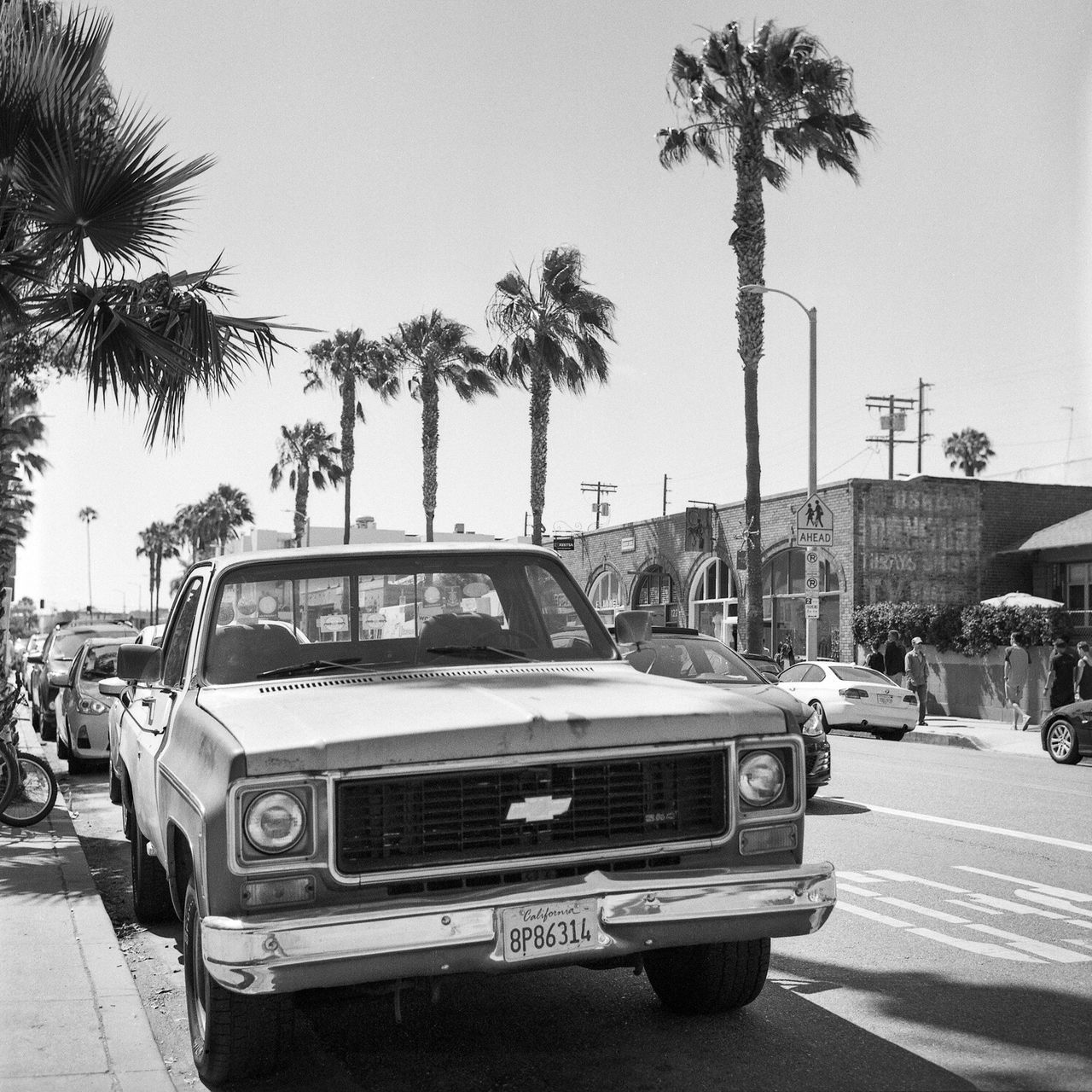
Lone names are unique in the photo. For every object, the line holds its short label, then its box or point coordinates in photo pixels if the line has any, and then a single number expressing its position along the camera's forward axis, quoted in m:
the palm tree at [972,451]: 71.94
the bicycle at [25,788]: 9.83
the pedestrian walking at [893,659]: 27.39
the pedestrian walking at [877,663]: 27.55
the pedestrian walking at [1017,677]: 25.25
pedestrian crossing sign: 25.66
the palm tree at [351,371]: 45.88
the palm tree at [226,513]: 83.56
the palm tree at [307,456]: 57.25
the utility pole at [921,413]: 67.19
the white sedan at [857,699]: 21.88
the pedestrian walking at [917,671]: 25.52
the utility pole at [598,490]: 80.69
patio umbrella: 28.56
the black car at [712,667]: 11.20
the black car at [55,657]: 19.39
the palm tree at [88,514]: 146.12
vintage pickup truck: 3.91
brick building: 31.97
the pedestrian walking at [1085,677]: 20.59
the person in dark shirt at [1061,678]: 21.83
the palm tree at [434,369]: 40.50
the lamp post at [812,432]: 26.72
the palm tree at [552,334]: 34.50
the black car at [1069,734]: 17.42
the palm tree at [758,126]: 26.19
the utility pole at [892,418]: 62.34
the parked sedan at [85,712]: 14.43
